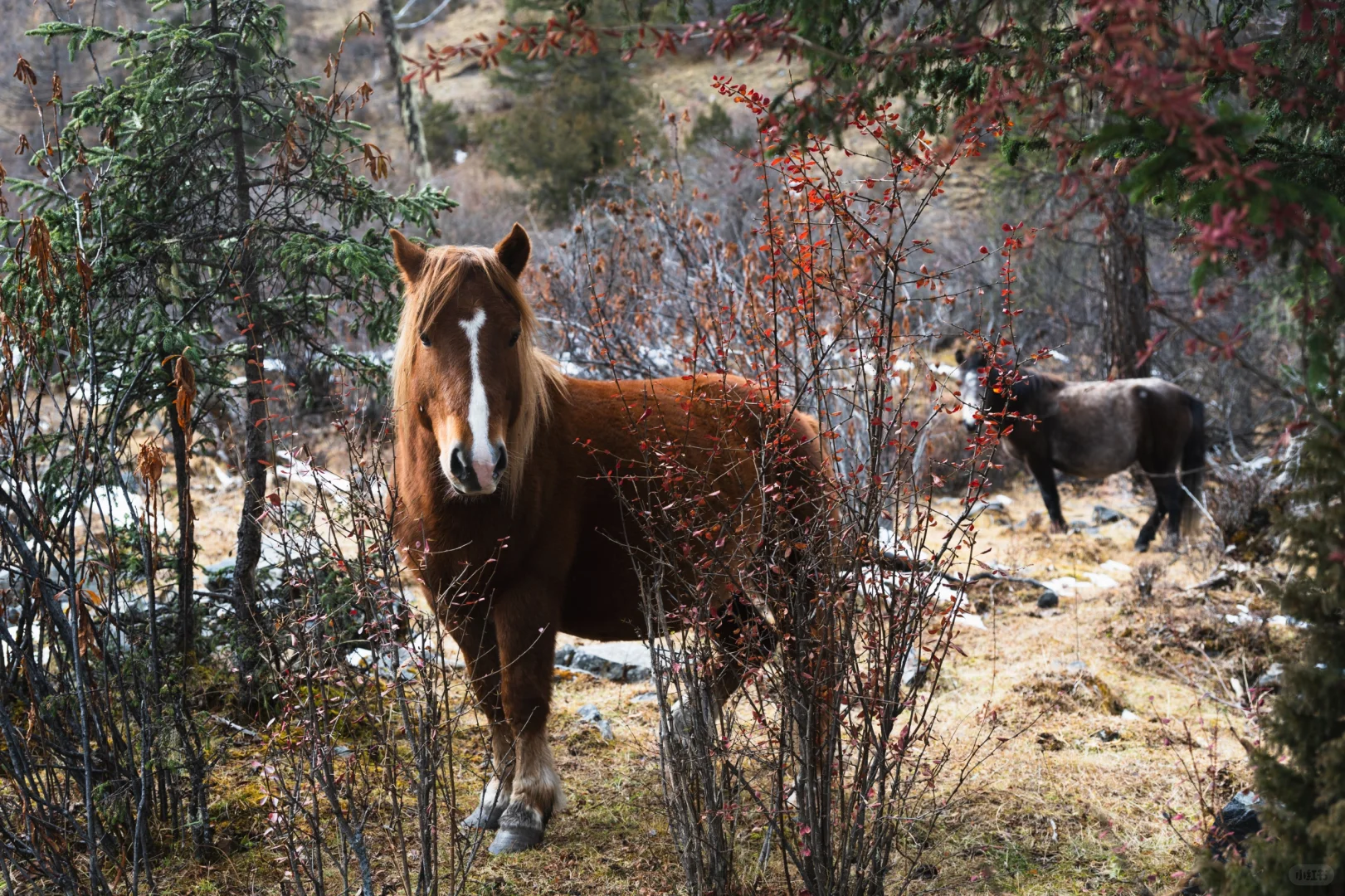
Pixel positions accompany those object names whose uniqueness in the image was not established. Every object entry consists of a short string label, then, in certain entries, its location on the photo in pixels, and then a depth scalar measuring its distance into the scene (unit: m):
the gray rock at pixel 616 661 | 5.79
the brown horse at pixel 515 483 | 3.30
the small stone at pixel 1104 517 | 9.70
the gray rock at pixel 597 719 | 4.92
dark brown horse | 8.76
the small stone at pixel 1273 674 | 3.92
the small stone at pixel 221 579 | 4.87
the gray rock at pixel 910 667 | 5.43
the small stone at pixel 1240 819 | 3.14
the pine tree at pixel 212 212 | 4.04
